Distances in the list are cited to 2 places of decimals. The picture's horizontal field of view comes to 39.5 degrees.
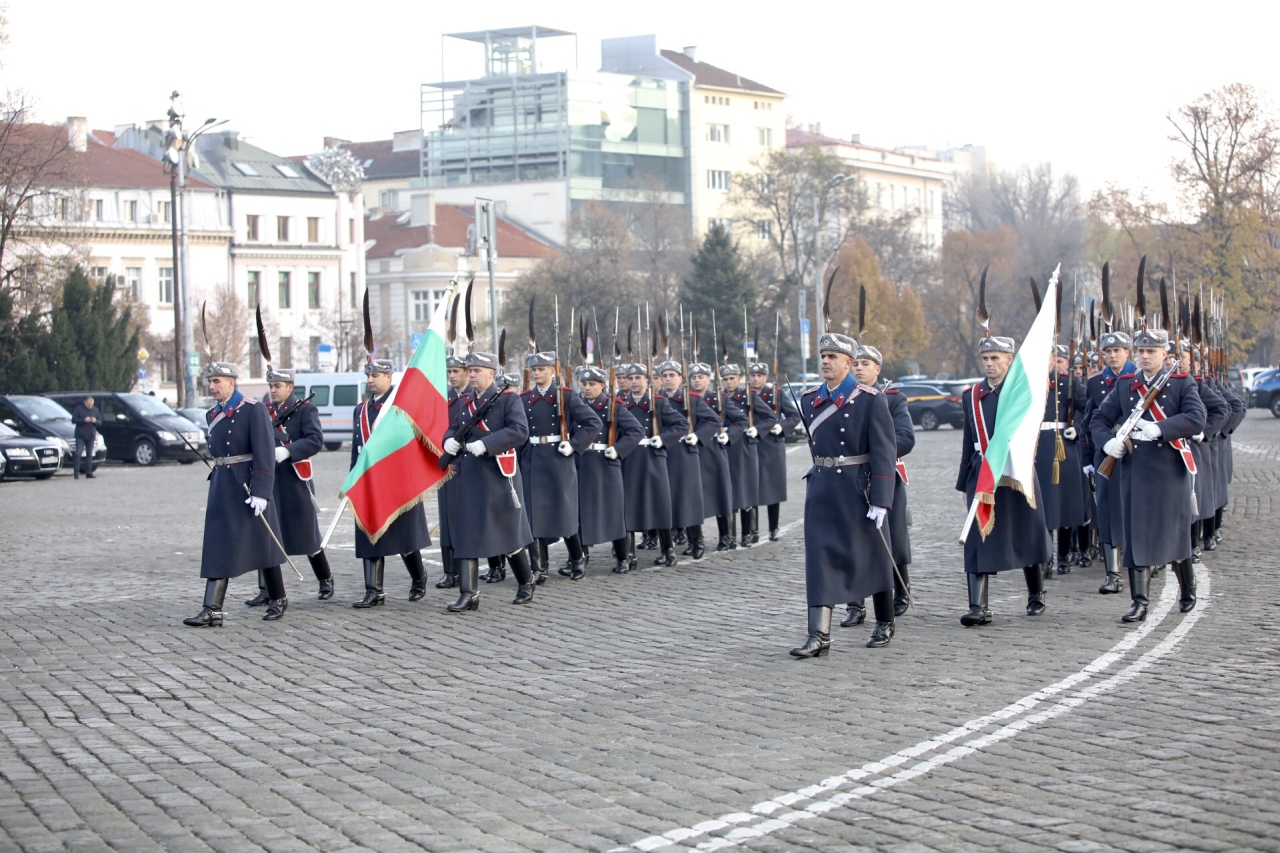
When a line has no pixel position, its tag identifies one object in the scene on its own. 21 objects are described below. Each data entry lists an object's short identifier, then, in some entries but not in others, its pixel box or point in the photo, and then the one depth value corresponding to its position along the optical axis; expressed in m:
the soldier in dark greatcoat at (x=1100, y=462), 12.80
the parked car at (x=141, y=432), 37.81
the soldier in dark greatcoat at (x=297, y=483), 13.16
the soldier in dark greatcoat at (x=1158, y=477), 11.34
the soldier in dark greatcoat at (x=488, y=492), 12.59
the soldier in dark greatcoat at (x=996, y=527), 11.39
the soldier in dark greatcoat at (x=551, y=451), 14.55
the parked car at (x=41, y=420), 36.12
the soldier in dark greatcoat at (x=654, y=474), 16.19
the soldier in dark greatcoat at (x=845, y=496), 10.25
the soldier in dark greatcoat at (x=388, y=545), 13.12
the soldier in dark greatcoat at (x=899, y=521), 11.57
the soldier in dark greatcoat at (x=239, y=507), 12.01
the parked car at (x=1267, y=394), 52.56
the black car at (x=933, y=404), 48.09
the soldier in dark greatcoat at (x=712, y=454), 17.25
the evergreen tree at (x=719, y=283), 63.47
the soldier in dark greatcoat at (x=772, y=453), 18.09
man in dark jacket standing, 33.25
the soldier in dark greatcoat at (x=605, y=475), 15.36
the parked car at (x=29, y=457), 32.56
